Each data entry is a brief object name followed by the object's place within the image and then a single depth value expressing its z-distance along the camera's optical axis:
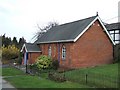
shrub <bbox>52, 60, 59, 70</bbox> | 13.27
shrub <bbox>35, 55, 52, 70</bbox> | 12.83
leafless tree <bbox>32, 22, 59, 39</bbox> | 26.90
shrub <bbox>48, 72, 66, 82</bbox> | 8.45
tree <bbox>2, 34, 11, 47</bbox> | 27.23
